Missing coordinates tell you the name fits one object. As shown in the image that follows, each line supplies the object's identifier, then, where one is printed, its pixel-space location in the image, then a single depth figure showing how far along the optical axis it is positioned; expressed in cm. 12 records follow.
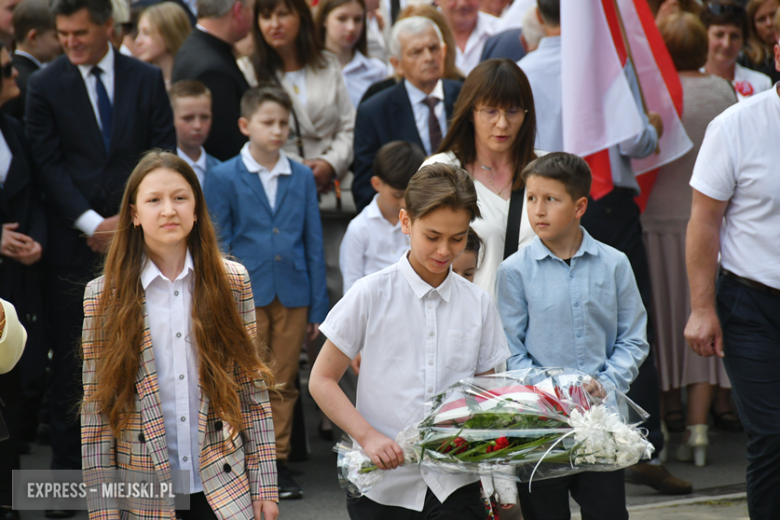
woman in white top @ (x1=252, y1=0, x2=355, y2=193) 1251
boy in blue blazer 1077
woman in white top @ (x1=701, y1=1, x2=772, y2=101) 1336
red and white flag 993
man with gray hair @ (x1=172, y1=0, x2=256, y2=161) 1223
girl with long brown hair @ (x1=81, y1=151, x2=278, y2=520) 617
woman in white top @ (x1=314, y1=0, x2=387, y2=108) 1460
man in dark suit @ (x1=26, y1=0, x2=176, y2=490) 1030
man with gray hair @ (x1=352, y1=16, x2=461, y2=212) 1192
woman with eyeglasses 814
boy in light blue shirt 717
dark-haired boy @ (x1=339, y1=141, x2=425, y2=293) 1053
